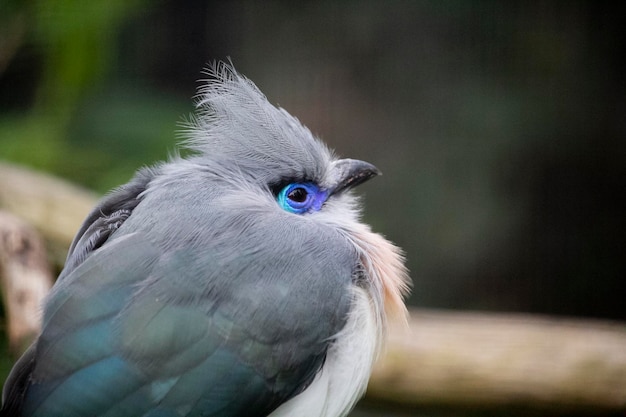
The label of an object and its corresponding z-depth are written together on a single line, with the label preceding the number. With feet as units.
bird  14.38
